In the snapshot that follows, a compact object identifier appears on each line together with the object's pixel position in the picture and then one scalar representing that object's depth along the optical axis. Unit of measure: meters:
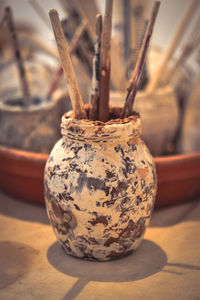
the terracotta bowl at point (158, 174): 0.83
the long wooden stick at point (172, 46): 1.00
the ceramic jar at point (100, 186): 0.61
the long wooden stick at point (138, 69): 0.63
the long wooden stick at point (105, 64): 0.62
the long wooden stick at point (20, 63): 0.91
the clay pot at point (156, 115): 0.99
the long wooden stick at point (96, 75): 0.65
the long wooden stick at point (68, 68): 0.58
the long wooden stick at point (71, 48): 0.92
